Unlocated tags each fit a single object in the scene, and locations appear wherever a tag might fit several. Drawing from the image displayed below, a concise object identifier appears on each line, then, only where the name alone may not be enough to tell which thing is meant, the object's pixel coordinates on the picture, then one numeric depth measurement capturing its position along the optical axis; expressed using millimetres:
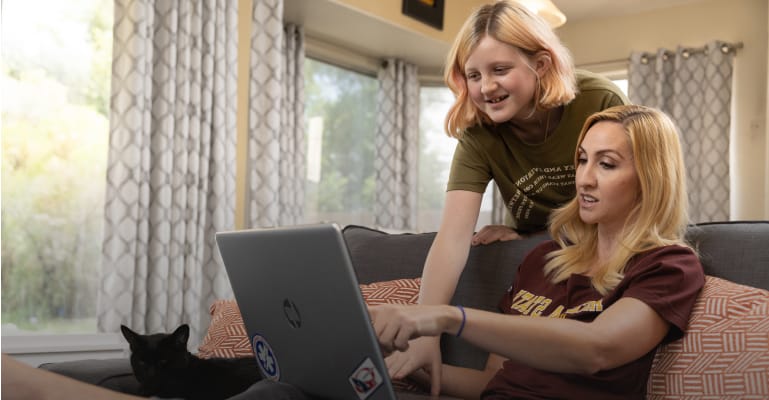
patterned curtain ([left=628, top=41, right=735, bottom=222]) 5402
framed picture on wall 5031
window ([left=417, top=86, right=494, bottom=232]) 6250
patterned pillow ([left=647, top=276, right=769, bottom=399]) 1232
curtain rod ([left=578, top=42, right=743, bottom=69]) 5434
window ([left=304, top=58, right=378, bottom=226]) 5398
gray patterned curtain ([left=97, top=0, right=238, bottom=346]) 3498
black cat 1602
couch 1253
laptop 980
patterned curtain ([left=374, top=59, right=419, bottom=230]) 5801
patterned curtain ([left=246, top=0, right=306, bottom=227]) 4250
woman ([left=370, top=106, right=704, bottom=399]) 1067
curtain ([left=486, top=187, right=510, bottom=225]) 6254
